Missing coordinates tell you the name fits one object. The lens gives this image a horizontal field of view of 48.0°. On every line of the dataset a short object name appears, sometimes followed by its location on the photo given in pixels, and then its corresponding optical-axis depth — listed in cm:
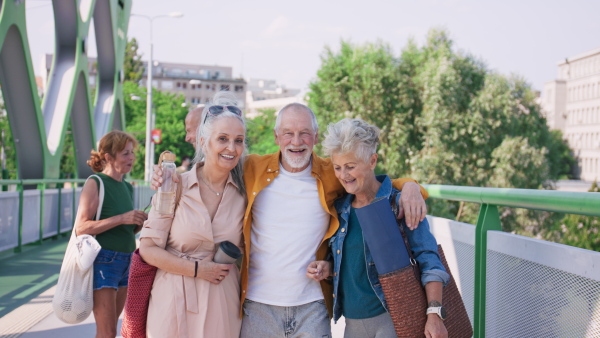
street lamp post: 3531
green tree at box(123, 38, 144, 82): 8420
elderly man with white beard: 290
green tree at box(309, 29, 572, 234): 2917
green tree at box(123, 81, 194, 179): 6700
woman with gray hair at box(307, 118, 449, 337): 273
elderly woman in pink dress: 283
